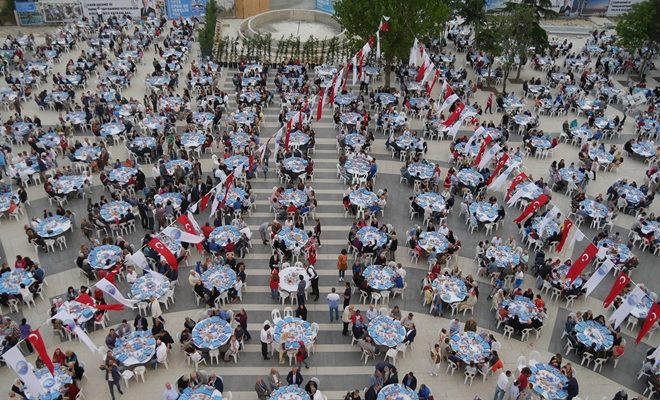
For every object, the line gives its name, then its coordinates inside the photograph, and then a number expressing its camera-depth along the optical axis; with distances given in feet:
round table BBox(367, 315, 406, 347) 58.13
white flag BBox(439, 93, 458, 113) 89.51
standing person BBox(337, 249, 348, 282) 68.03
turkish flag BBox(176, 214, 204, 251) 62.55
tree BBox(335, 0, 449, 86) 113.50
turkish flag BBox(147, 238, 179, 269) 58.65
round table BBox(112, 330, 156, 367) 55.16
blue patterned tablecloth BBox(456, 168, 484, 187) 86.43
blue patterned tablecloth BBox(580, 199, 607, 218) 81.30
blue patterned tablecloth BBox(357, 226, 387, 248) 72.40
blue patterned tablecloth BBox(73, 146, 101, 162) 89.66
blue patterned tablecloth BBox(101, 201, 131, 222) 75.55
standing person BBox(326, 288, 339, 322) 62.59
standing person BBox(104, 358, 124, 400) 52.24
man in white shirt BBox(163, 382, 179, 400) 50.34
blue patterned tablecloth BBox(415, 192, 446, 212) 80.12
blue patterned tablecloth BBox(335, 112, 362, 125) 103.78
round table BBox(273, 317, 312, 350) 57.52
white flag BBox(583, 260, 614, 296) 57.93
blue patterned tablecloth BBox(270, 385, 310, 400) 50.96
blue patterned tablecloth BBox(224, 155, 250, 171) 86.99
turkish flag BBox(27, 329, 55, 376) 47.20
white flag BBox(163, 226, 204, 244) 60.44
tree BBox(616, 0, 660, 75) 131.34
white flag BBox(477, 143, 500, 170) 79.53
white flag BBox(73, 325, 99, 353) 51.17
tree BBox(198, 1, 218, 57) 136.46
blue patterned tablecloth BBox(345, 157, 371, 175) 87.91
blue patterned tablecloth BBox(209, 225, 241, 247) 71.46
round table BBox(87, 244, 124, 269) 67.46
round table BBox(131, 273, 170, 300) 62.69
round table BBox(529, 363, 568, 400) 53.16
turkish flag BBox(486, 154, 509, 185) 79.13
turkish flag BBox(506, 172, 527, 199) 76.65
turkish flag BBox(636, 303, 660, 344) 56.08
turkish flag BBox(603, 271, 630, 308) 57.93
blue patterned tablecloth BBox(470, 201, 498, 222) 78.59
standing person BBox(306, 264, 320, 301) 66.20
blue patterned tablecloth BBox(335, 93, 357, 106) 112.57
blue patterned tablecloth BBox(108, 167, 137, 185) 83.20
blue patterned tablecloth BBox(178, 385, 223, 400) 50.52
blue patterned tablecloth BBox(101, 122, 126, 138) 96.63
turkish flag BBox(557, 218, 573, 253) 62.05
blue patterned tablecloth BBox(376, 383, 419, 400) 51.62
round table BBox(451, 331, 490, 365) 56.70
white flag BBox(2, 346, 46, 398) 45.75
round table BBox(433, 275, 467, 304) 64.23
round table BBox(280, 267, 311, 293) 64.75
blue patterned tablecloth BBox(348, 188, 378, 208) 80.32
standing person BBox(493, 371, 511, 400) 53.11
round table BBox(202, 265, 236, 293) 64.49
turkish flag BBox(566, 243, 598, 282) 58.59
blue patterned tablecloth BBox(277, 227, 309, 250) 71.26
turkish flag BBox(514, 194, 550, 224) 68.03
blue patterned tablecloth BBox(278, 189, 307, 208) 79.15
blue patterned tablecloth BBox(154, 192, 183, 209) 78.27
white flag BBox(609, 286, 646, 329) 55.57
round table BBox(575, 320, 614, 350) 59.00
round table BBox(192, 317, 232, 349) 56.90
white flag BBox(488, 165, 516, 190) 78.12
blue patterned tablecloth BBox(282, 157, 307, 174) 86.96
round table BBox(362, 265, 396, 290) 65.72
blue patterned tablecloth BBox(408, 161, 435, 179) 88.53
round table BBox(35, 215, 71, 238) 73.46
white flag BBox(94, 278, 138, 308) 53.57
